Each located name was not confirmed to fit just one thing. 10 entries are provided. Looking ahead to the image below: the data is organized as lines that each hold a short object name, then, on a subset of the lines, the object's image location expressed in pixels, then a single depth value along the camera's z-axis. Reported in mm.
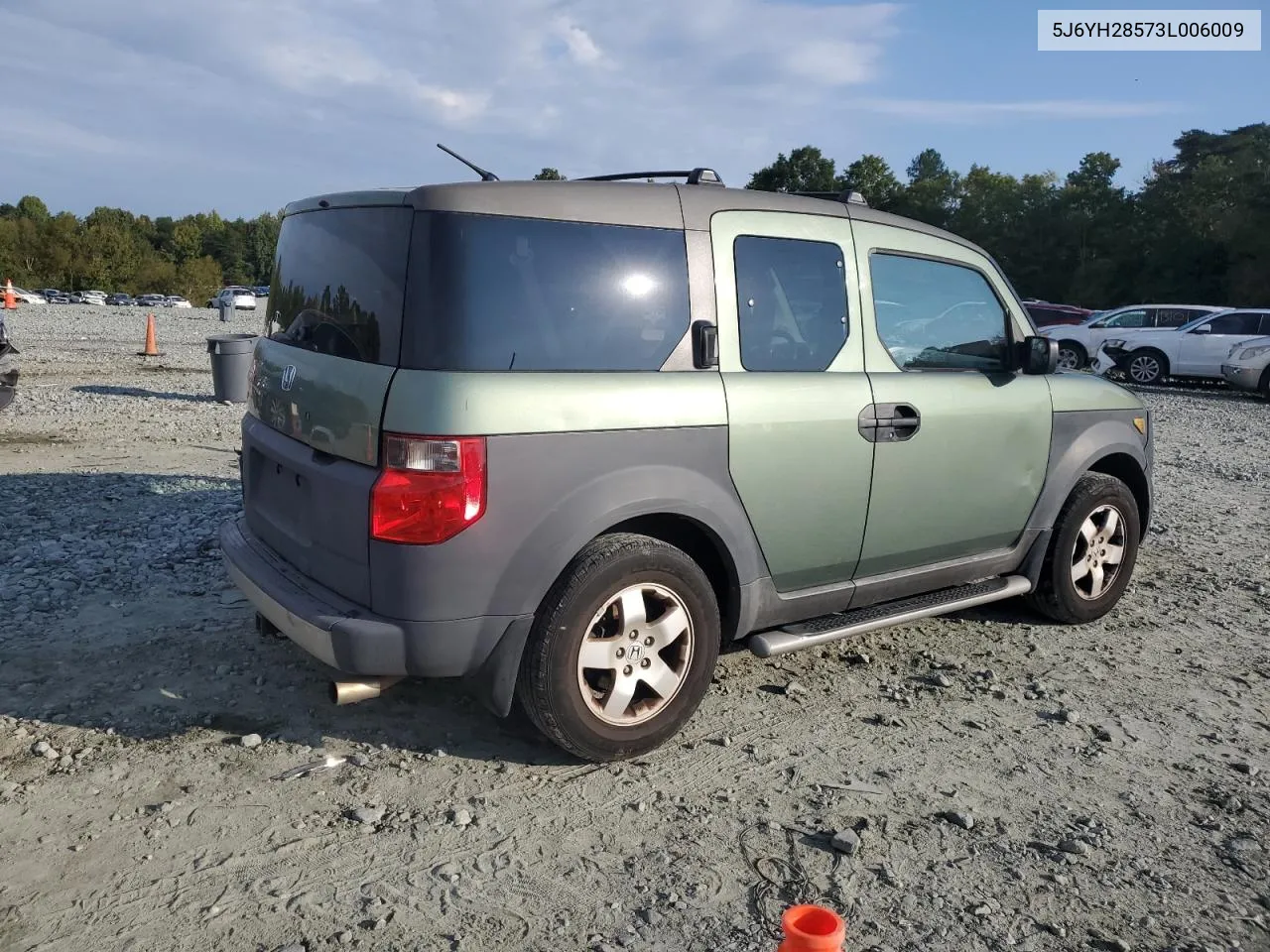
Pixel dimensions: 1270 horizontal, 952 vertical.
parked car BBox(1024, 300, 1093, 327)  27844
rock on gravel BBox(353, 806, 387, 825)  3293
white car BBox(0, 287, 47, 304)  54438
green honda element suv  3297
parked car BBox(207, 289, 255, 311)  55406
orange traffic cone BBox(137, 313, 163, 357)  20370
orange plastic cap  2039
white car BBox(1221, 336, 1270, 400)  18781
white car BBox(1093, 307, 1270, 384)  19703
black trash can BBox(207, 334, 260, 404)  12648
